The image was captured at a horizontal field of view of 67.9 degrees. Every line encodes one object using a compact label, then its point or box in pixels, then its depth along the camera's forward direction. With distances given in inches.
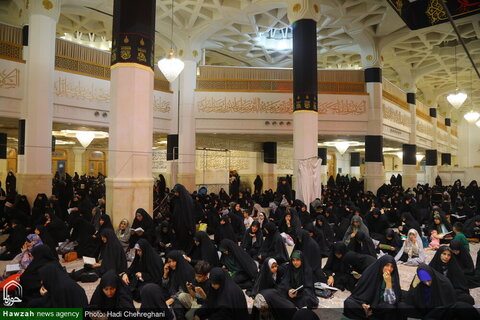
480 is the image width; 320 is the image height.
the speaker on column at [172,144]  396.8
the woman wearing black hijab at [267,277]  116.3
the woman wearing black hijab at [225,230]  198.8
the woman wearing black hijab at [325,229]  209.5
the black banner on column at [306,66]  316.2
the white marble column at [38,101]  277.1
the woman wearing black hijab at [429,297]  102.3
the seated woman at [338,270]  137.4
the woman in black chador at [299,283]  115.7
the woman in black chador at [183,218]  186.9
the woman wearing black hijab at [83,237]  181.8
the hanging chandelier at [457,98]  347.9
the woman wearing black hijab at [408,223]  226.1
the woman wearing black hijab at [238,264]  138.9
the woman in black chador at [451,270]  121.4
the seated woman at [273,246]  164.2
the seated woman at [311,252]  140.6
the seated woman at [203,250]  151.6
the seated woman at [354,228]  172.4
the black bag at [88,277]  141.9
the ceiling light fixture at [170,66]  228.2
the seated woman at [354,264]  133.3
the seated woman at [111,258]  140.9
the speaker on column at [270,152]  514.6
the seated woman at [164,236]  190.5
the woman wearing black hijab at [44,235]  165.2
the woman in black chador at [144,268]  129.6
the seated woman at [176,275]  121.6
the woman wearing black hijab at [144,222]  192.9
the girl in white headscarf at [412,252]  170.2
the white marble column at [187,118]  390.6
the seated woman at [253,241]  179.5
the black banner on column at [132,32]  215.1
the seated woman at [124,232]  193.0
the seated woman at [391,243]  183.5
